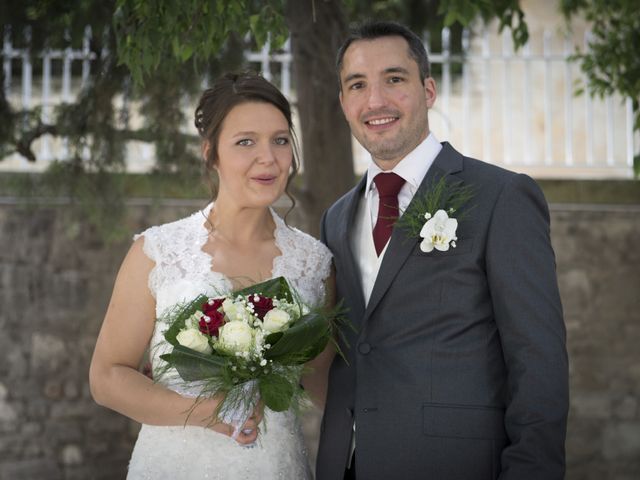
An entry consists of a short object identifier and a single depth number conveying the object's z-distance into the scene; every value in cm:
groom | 278
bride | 306
